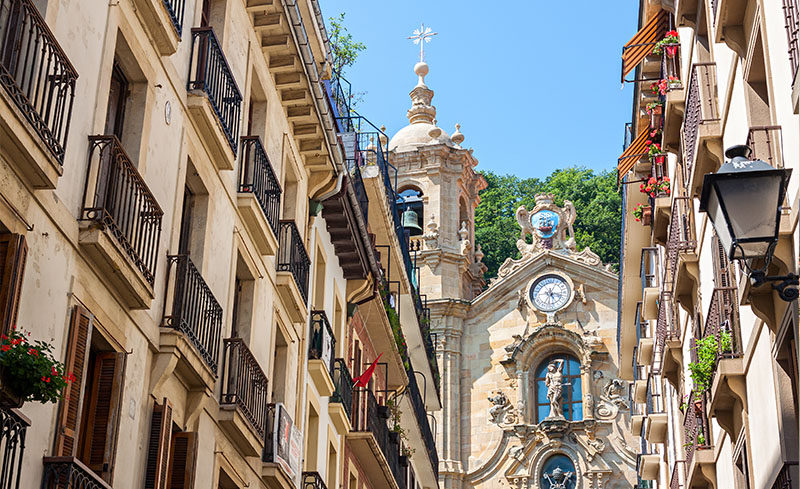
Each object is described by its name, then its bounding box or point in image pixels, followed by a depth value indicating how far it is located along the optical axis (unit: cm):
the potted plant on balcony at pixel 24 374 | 839
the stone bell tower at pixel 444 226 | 4772
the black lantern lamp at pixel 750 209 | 809
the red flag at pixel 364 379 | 2351
